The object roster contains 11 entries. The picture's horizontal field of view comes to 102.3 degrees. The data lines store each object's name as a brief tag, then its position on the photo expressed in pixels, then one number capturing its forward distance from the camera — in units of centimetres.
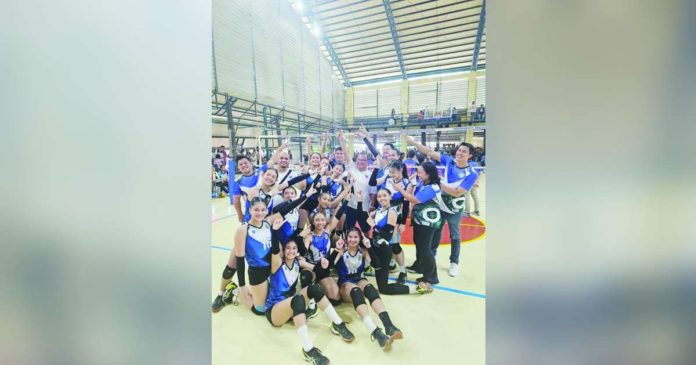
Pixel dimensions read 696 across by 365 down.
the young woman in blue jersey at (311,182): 291
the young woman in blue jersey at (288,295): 196
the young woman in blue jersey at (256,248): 209
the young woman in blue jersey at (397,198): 293
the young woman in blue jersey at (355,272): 204
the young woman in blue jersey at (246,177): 303
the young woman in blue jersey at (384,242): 262
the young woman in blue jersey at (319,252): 241
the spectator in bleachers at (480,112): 1350
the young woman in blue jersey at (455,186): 287
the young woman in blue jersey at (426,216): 278
